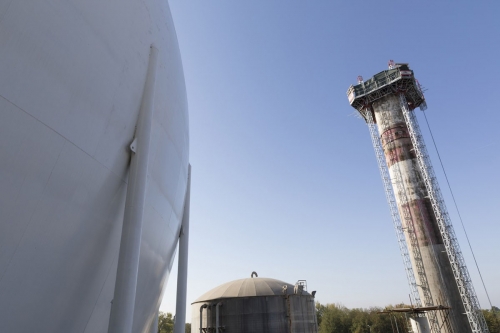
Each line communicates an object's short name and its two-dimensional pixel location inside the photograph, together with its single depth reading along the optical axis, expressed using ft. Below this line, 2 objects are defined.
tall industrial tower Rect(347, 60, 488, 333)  93.76
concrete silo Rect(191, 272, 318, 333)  76.54
